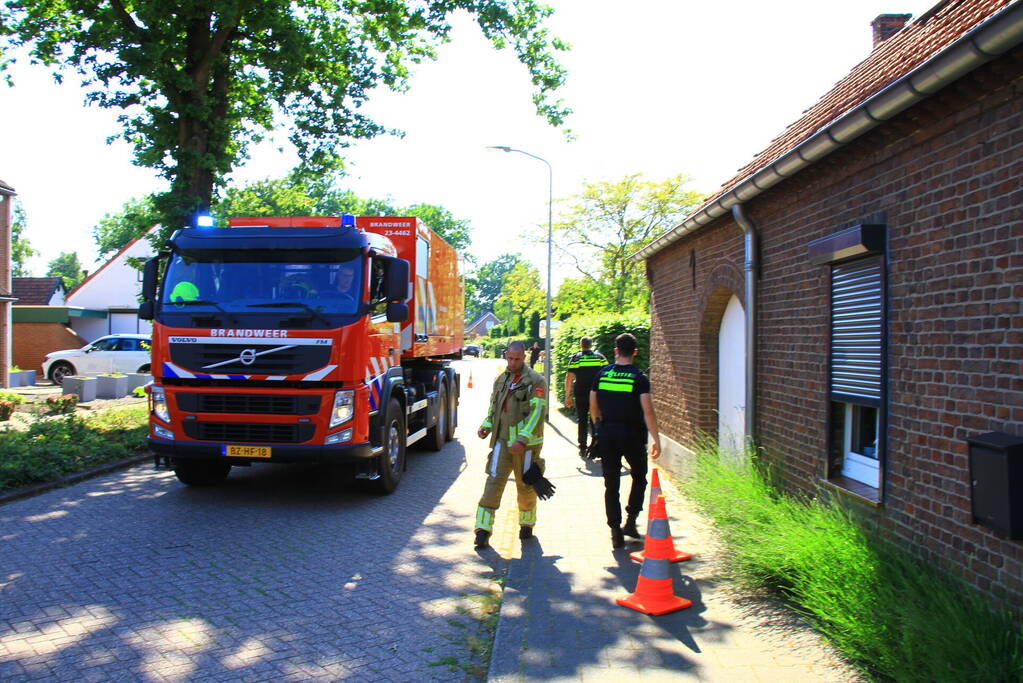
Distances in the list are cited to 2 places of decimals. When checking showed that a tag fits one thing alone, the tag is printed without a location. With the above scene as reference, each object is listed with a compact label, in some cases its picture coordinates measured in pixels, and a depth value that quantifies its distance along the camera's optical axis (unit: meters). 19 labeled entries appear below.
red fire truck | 7.54
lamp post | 18.97
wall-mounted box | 3.33
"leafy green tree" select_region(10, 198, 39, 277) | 51.50
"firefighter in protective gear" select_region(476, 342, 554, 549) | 6.53
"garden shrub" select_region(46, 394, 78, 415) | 14.84
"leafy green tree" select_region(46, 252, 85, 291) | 105.75
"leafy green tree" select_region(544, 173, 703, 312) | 26.64
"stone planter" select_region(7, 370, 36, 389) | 24.69
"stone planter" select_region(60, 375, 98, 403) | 19.11
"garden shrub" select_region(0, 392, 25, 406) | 15.99
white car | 25.75
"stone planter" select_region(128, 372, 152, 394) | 21.22
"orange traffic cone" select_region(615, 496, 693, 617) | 4.84
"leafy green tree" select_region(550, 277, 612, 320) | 27.45
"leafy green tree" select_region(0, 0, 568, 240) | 12.79
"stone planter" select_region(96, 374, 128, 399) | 20.23
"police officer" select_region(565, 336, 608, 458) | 10.90
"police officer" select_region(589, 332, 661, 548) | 6.31
